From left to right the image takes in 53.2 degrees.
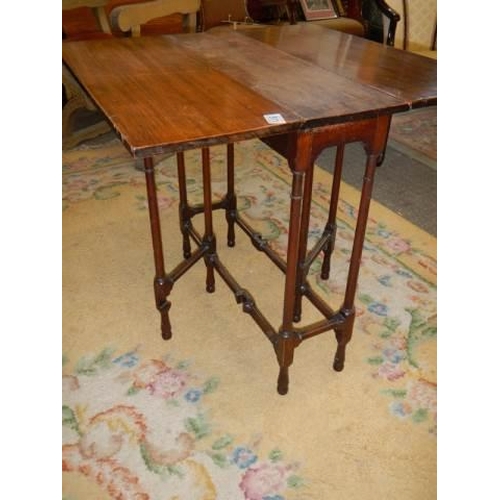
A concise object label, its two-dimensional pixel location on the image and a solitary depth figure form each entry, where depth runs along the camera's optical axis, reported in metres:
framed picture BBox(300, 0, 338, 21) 3.70
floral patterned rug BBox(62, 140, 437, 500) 1.26
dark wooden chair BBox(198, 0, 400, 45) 3.13
